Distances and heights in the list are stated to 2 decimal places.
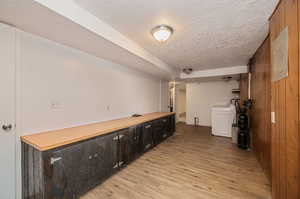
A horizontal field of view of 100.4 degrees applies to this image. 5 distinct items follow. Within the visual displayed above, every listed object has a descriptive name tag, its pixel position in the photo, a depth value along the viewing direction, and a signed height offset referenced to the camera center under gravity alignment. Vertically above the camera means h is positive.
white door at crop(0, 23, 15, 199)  1.50 -0.15
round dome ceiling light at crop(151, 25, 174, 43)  1.84 +1.01
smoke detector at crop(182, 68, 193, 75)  4.48 +1.05
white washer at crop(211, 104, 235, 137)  4.62 -0.80
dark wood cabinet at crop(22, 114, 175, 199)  1.38 -0.88
